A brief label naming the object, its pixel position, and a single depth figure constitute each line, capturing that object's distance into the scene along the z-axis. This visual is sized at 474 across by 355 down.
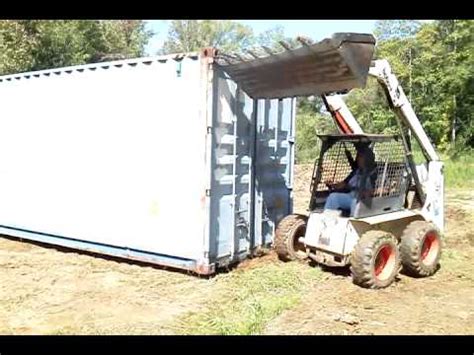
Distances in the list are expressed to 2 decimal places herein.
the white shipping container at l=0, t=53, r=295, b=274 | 6.67
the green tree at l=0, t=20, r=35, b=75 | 21.72
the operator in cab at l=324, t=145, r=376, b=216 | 6.68
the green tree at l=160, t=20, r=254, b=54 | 44.00
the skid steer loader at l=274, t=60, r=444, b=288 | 6.54
